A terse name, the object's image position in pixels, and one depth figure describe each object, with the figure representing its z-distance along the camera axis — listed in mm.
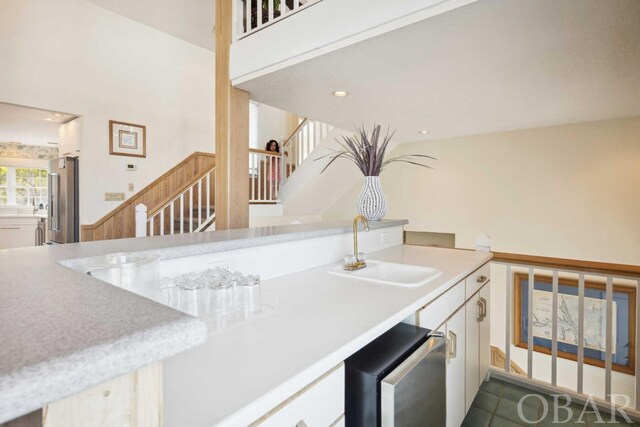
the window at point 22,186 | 6273
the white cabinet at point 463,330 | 1398
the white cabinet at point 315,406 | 641
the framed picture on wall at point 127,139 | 4188
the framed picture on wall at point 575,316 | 3691
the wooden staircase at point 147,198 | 4062
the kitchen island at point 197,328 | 329
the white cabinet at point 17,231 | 5742
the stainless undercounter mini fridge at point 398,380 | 896
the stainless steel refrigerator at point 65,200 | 4066
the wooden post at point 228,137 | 2410
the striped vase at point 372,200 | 2277
